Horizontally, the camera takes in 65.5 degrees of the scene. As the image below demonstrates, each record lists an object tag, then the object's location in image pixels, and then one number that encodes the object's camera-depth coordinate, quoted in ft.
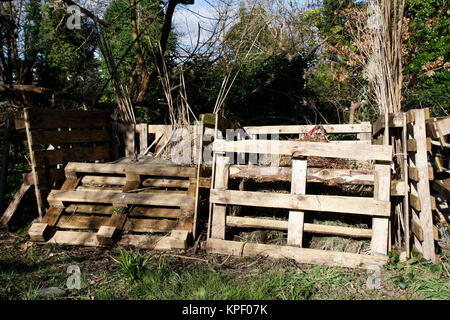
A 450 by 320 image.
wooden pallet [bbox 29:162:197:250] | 12.46
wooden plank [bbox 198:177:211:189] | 12.46
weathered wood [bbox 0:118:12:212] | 14.92
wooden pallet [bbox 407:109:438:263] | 10.22
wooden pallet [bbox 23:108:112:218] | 13.89
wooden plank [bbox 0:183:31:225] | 14.46
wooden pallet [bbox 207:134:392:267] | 10.57
